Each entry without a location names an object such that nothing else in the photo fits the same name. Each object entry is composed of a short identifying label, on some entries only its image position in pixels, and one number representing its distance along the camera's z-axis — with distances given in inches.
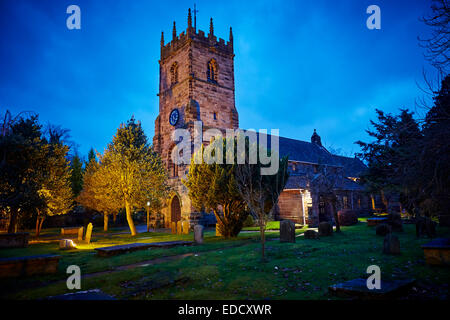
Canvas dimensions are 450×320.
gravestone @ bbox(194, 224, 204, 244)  568.7
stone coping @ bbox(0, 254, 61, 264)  297.9
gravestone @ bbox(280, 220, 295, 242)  535.5
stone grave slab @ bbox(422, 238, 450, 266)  267.9
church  1056.8
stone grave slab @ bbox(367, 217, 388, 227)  767.1
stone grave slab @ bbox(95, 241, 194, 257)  452.8
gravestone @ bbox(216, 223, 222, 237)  695.7
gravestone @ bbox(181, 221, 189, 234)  871.7
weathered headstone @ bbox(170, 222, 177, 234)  903.1
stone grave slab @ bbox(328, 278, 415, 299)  187.5
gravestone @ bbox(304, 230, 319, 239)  594.9
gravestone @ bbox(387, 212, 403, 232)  646.5
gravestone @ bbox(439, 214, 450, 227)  621.6
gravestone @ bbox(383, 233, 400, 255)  352.8
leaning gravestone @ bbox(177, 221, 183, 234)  876.6
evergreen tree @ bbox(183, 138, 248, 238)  641.6
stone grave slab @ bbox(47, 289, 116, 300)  164.7
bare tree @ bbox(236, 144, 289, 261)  611.5
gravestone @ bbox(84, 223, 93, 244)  655.8
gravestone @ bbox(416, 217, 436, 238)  489.1
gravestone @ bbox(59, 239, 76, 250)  552.7
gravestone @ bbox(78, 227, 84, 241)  738.2
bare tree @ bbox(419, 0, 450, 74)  215.9
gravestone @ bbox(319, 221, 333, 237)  629.0
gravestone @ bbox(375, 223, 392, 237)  565.0
